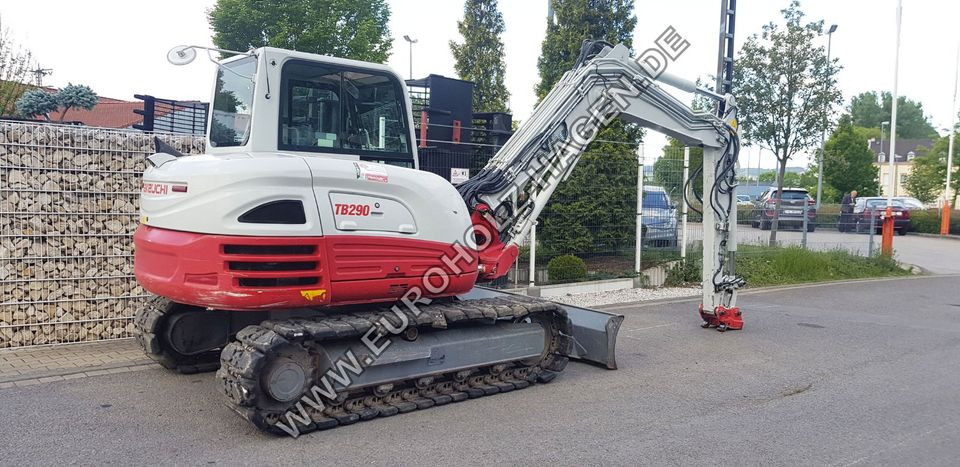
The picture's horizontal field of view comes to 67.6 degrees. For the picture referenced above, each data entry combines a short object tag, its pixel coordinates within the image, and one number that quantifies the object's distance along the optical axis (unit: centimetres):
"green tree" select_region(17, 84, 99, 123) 963
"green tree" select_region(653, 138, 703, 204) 1338
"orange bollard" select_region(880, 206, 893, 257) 1675
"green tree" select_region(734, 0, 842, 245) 1622
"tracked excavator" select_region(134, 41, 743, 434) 502
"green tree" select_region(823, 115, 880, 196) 3884
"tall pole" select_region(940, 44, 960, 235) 2766
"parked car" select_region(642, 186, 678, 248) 1330
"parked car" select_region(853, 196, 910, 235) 2670
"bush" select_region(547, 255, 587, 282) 1198
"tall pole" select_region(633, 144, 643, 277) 1288
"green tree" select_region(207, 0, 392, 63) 3228
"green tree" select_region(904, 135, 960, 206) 3862
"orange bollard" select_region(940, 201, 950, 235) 2766
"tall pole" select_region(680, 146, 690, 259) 1303
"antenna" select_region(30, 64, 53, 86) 1568
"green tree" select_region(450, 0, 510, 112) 2733
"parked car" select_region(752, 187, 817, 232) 1576
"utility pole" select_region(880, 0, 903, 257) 1678
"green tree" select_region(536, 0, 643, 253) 1265
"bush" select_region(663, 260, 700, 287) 1331
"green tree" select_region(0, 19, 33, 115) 1390
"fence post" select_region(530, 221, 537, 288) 1144
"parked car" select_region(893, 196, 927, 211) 3010
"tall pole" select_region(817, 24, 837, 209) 1625
